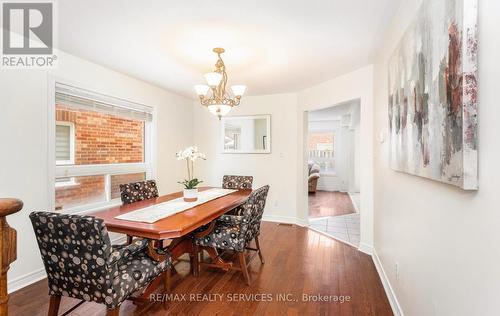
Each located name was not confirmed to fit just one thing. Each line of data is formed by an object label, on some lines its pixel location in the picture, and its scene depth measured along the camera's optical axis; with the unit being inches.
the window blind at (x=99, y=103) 110.0
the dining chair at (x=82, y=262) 55.6
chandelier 101.3
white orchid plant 107.1
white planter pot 107.3
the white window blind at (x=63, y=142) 110.9
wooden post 28.6
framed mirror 186.4
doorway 257.3
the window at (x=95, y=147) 112.2
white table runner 79.7
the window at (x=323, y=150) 328.2
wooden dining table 70.1
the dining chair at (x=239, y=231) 92.6
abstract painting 34.3
